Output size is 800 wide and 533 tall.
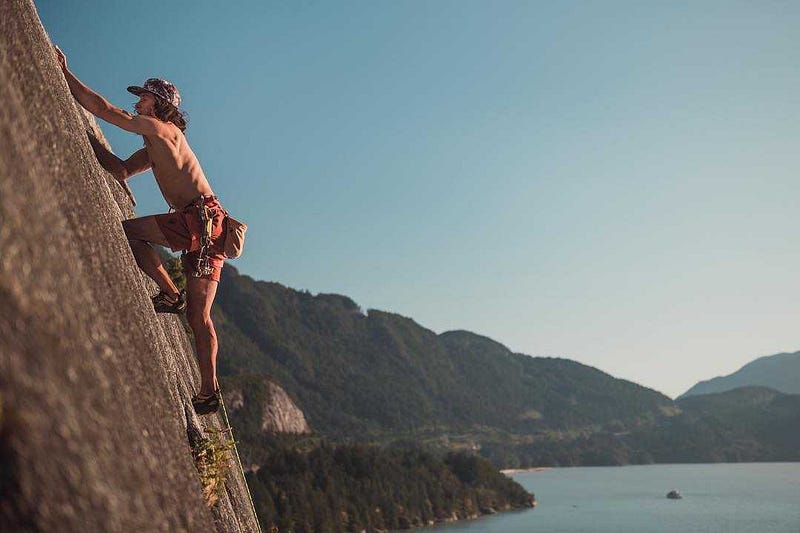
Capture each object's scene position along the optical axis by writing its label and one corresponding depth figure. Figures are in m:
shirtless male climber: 5.16
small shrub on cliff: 4.82
